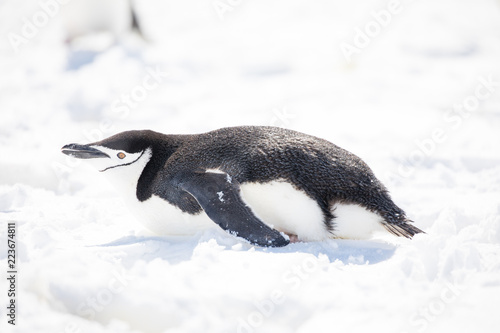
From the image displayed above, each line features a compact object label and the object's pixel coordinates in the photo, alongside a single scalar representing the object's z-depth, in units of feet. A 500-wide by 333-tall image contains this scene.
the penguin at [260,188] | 16.88
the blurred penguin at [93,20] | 49.11
